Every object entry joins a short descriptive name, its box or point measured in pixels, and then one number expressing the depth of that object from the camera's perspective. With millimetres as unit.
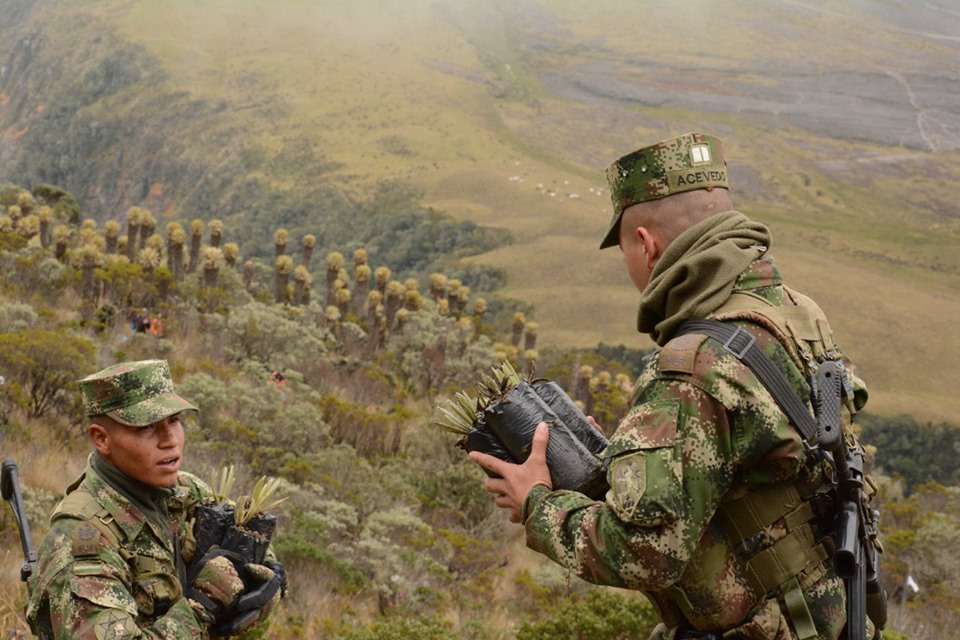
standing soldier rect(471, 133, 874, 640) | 2172
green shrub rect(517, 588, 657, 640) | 5688
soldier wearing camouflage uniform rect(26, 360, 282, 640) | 2615
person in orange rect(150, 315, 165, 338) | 14573
